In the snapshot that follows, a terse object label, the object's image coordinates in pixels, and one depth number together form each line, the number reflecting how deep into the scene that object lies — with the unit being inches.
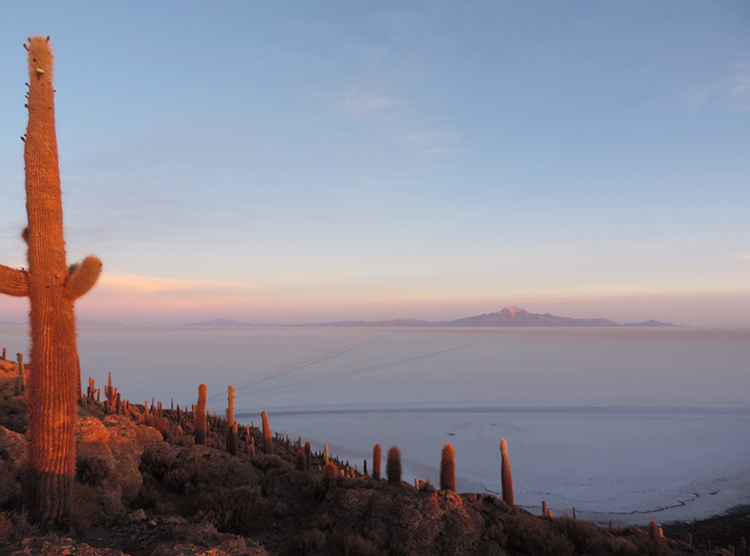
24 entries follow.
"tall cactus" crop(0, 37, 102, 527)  336.2
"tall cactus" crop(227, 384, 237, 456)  713.6
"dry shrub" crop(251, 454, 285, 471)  622.8
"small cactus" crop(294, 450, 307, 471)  636.1
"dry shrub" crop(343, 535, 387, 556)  421.7
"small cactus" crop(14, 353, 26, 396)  677.7
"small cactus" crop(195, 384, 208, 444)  740.6
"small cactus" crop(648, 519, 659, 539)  558.8
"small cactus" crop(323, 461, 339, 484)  528.4
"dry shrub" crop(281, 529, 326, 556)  420.2
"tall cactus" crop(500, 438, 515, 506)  628.4
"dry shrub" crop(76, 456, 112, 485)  410.6
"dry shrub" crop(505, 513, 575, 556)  470.9
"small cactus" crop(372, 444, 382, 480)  665.6
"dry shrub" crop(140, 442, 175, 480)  519.2
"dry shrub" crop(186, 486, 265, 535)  432.3
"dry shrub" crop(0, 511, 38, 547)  262.5
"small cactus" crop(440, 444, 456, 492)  580.1
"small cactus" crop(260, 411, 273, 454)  803.4
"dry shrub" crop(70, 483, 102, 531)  341.7
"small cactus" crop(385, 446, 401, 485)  589.9
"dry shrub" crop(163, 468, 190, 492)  494.9
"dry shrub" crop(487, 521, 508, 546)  481.7
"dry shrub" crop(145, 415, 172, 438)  733.9
